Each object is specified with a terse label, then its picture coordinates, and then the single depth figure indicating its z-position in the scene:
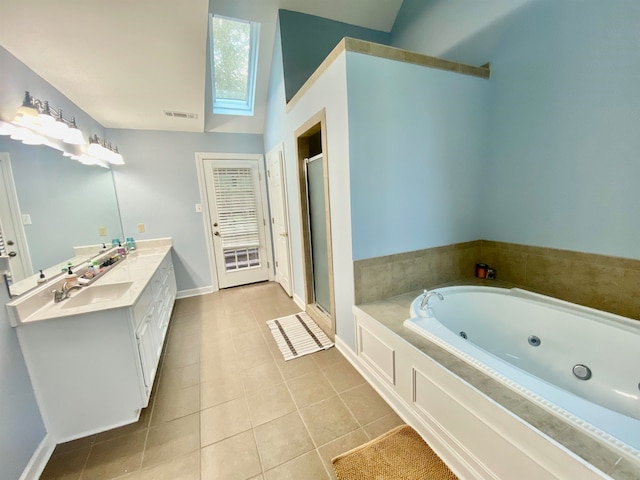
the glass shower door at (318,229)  2.42
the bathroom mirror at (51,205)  1.48
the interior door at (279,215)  3.15
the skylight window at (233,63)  2.82
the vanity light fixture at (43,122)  1.50
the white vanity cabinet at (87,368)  1.39
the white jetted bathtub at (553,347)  0.95
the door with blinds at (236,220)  3.69
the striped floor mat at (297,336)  2.29
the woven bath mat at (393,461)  1.23
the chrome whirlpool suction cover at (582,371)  1.51
